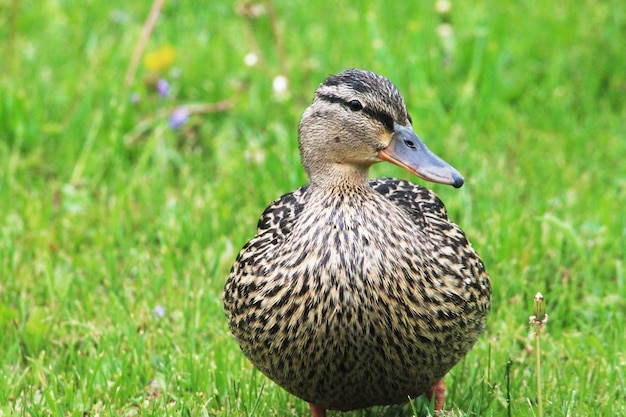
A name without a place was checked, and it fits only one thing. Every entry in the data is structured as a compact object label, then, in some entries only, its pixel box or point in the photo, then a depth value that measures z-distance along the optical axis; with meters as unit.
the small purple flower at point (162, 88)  11.94
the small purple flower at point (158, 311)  8.63
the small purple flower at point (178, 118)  11.48
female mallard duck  6.45
